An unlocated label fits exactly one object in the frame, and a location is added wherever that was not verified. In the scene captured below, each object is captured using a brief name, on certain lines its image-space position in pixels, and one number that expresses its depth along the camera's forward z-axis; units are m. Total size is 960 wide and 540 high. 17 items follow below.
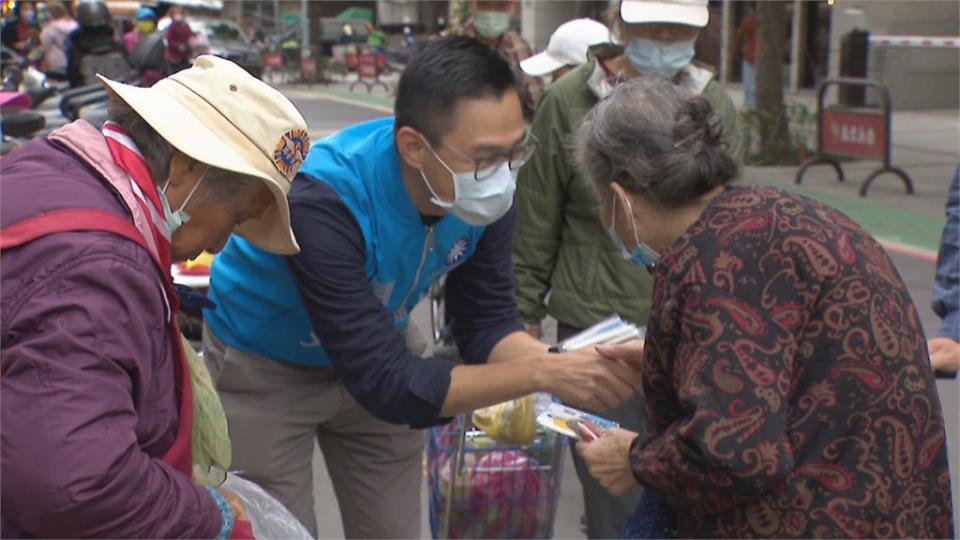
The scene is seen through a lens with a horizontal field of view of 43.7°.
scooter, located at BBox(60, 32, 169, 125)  8.70
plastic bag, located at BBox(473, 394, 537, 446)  3.30
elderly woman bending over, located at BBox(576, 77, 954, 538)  1.96
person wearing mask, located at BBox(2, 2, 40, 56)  20.17
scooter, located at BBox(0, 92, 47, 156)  6.17
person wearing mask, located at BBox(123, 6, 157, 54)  16.23
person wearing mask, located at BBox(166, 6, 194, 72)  12.81
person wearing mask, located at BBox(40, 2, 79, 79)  15.54
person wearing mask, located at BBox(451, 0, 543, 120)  7.01
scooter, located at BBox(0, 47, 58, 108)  9.90
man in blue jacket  2.64
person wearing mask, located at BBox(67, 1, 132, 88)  12.20
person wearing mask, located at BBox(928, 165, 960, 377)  3.40
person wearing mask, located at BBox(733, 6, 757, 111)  17.61
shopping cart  3.43
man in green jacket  3.75
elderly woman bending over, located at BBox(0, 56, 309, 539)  1.57
